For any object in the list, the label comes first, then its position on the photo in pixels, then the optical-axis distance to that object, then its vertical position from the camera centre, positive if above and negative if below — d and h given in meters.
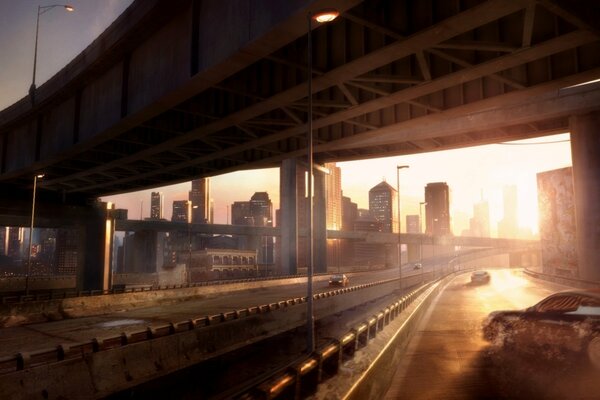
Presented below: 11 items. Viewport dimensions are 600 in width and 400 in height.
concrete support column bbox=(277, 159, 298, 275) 61.53 +3.50
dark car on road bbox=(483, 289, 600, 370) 10.85 -2.18
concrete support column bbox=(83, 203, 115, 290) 51.81 -0.11
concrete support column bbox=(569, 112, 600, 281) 36.06 +4.46
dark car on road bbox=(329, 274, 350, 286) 48.78 -3.86
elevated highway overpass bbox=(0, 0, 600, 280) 14.53 +7.10
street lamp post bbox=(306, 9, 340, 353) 11.28 +3.08
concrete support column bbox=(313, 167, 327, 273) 68.66 +3.39
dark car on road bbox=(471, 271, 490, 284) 51.61 -3.87
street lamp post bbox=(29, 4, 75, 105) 26.79 +13.01
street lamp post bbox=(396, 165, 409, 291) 40.25 +6.71
